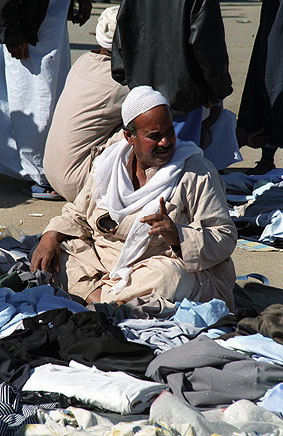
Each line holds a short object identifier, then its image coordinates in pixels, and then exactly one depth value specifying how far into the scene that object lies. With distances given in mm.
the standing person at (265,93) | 13562
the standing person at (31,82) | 12047
